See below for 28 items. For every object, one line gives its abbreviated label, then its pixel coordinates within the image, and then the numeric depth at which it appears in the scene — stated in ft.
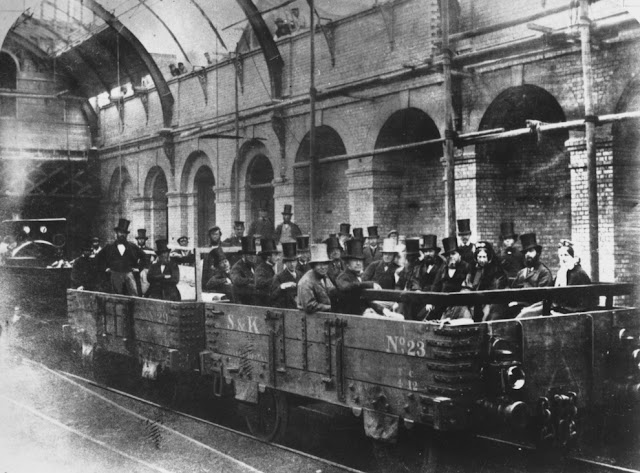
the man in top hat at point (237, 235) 43.75
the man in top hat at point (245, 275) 27.22
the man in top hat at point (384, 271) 30.58
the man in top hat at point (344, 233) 37.45
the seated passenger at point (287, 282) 25.46
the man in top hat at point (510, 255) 31.73
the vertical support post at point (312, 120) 43.56
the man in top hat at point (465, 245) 29.19
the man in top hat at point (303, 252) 28.09
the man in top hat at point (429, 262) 28.58
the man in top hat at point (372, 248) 35.30
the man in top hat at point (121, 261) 34.94
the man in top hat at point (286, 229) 43.29
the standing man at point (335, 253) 26.64
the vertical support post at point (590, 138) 33.24
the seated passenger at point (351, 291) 22.50
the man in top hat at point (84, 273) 36.24
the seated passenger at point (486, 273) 25.57
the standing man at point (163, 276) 32.73
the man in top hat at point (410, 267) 29.32
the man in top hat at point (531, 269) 26.48
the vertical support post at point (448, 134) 39.73
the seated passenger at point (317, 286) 20.31
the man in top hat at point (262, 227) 46.68
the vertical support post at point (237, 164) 53.02
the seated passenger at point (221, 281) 31.60
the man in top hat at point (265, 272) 26.73
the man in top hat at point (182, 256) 33.65
